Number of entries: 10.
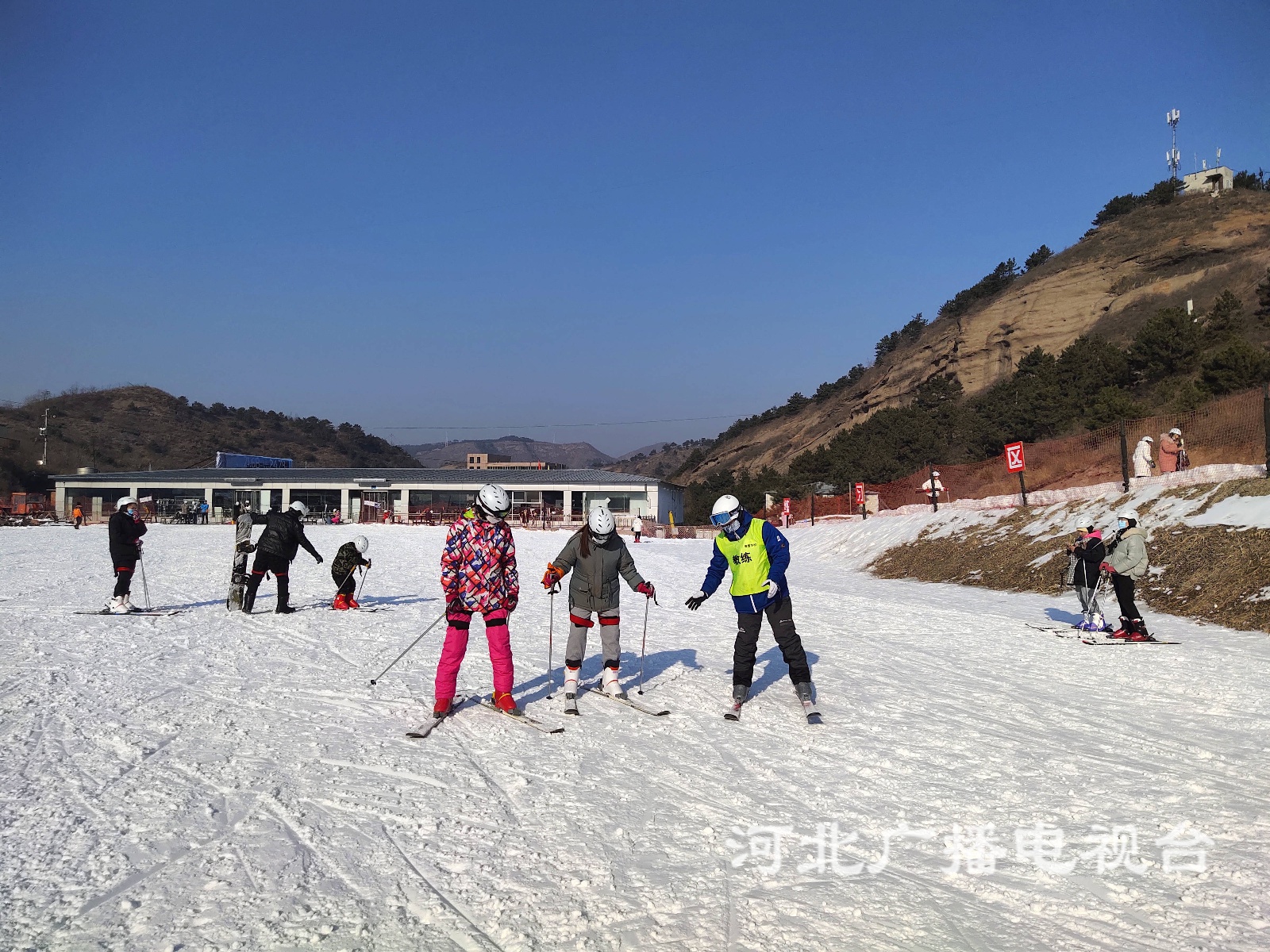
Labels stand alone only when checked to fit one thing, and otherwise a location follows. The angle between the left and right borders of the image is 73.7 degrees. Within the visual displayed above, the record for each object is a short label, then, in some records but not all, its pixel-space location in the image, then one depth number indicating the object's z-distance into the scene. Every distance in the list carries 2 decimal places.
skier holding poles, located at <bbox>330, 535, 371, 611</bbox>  13.55
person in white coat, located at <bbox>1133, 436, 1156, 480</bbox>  18.56
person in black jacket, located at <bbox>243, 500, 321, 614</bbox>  12.62
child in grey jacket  7.32
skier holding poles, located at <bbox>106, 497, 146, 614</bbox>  12.16
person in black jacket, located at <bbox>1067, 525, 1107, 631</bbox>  11.71
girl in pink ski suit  6.69
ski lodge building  64.12
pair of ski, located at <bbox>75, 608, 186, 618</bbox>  12.21
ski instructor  7.06
